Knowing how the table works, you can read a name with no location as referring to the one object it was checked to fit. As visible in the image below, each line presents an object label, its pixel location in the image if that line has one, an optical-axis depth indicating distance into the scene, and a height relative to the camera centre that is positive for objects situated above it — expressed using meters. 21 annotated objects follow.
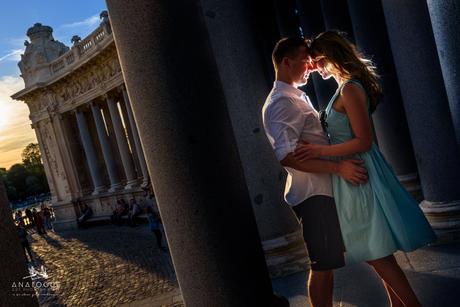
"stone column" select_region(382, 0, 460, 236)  5.37 -0.25
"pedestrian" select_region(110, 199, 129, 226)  27.81 -3.50
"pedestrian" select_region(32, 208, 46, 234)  35.97 -3.66
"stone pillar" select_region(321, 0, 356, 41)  8.87 +2.07
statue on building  38.75 +12.17
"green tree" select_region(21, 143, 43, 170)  132.11 +8.49
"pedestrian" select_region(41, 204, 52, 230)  41.99 -3.80
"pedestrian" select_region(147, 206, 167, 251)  15.63 -2.76
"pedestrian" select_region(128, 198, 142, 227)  25.35 -3.46
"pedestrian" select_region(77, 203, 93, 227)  34.25 -3.87
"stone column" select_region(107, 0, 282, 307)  2.81 -0.01
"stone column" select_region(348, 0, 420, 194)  7.50 -0.08
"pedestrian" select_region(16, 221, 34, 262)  19.27 -2.67
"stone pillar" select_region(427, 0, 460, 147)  3.80 +0.35
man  3.09 -0.43
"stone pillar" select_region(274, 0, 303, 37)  12.56 +3.18
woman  2.98 -0.66
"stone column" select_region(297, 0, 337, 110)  9.55 +2.25
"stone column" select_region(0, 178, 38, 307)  2.49 -0.47
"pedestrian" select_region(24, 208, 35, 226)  45.97 -3.67
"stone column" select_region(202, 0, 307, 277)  6.11 +0.02
